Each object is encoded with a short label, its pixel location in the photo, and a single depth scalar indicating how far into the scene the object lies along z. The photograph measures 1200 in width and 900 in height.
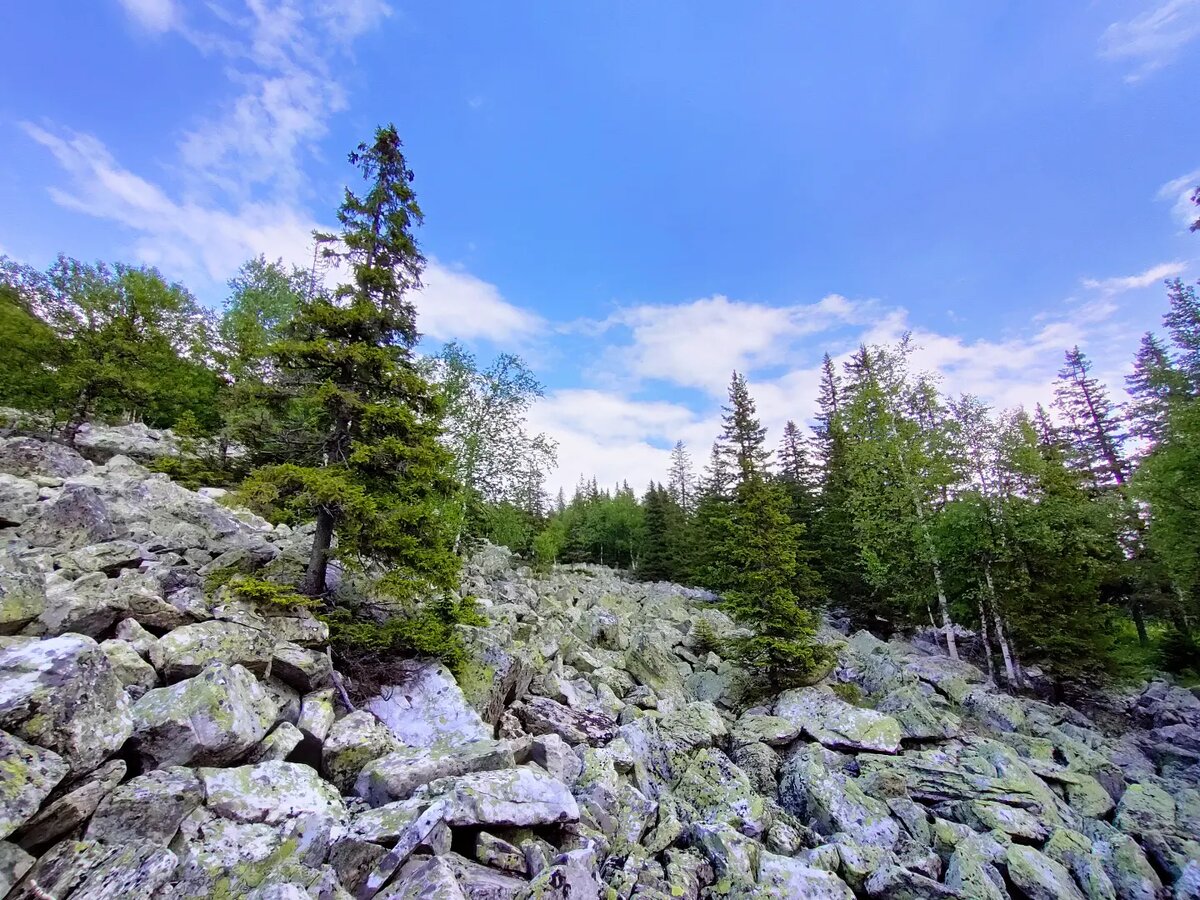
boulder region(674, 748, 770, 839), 7.47
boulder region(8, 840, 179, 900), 3.45
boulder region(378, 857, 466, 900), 4.16
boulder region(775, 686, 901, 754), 11.04
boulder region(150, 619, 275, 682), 6.25
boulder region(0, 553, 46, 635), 5.75
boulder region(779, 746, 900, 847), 7.69
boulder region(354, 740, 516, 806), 5.69
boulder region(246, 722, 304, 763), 5.66
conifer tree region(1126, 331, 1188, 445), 23.56
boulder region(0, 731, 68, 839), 3.56
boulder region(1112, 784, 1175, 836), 8.65
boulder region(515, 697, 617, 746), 9.23
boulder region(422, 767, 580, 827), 5.26
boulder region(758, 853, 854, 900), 5.96
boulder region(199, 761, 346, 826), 4.69
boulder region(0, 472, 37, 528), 9.85
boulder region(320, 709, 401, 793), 6.07
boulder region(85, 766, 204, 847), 4.07
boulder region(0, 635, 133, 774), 4.11
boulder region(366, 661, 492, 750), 7.76
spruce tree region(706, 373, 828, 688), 14.31
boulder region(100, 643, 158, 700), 5.73
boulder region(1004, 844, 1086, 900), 6.53
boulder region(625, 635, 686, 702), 14.43
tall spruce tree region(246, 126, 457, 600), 9.14
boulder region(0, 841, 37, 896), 3.33
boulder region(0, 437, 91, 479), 14.73
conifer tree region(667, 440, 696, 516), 61.97
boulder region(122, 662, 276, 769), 4.98
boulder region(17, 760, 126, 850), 3.77
